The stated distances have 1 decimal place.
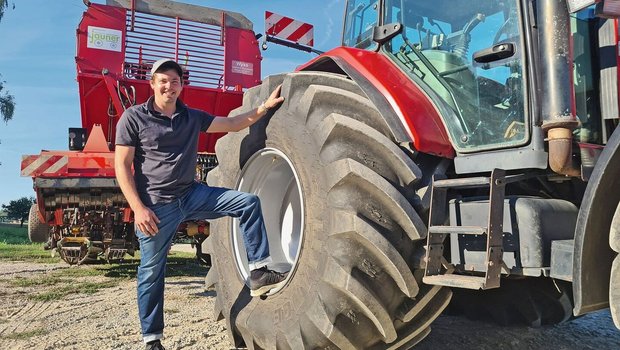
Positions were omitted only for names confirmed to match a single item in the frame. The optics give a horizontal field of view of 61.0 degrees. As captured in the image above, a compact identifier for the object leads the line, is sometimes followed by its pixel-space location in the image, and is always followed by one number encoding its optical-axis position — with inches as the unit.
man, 113.0
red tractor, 77.0
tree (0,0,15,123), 885.8
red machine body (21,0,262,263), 232.8
